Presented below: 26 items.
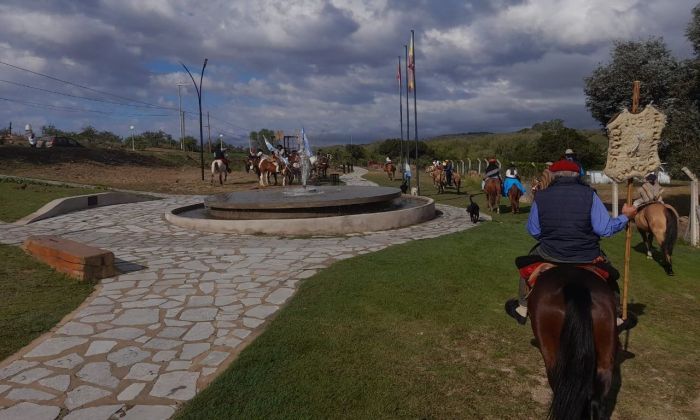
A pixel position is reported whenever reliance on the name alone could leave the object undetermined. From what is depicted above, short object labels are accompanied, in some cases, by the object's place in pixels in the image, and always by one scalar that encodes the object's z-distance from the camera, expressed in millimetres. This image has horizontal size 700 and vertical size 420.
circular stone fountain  10531
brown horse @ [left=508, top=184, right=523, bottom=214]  14211
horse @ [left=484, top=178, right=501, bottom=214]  14734
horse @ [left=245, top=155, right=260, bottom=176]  23916
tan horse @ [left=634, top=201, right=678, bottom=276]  7668
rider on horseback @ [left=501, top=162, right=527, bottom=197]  14195
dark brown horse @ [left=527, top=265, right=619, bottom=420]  2787
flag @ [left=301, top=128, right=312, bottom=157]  16469
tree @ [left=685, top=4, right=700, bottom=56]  15812
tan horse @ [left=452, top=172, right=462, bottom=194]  22223
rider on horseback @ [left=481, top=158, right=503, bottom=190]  14664
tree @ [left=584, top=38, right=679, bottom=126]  17875
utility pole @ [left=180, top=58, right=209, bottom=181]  24647
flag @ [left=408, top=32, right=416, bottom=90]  18062
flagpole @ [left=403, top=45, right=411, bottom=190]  20891
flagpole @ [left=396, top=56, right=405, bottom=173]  26875
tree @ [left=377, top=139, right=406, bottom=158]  66788
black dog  12078
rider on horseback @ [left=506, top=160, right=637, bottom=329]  3486
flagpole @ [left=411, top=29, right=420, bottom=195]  18047
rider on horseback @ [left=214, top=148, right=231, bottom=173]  23178
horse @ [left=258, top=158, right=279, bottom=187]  22391
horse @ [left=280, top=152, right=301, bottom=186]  23531
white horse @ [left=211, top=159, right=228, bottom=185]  22672
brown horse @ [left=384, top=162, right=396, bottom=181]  31477
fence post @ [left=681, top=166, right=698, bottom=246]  10898
